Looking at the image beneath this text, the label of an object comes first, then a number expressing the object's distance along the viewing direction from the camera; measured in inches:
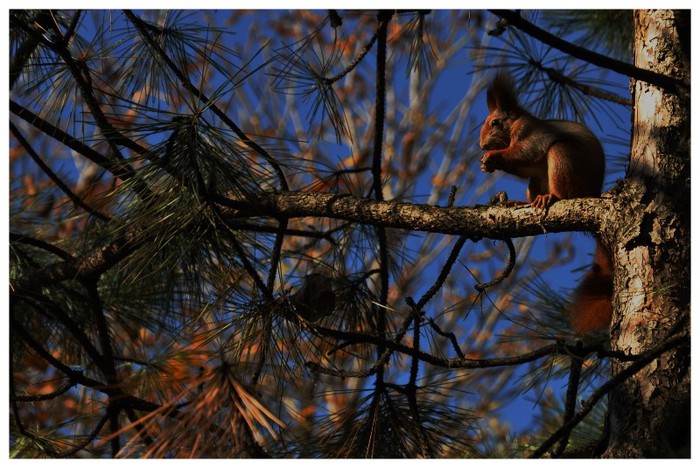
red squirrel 234.7
